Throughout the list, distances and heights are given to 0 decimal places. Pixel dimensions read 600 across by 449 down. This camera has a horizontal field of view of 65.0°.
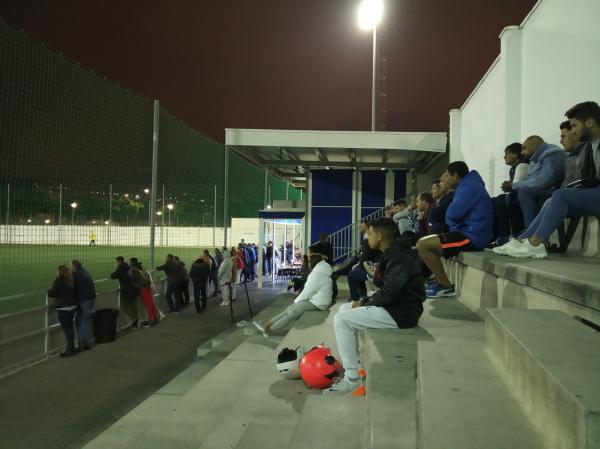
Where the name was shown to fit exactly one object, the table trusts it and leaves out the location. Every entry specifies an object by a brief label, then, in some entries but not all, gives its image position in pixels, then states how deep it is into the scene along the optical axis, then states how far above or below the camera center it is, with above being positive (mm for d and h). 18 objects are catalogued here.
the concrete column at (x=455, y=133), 12875 +2550
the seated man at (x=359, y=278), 8278 -966
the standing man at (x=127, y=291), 11326 -1683
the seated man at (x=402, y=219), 9211 +113
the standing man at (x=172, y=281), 13531 -1701
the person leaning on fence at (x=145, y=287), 11500 -1634
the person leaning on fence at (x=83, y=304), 9078 -1606
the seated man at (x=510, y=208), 5715 +220
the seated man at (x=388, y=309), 3883 -719
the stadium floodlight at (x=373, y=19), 14711 +6514
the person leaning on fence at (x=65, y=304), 8750 -1550
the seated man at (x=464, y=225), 5059 +4
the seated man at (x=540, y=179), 4926 +500
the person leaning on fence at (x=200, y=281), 13596 -1724
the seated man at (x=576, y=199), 3770 +222
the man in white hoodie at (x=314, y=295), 7399 -1133
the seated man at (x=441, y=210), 5863 +191
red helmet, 4488 -1387
